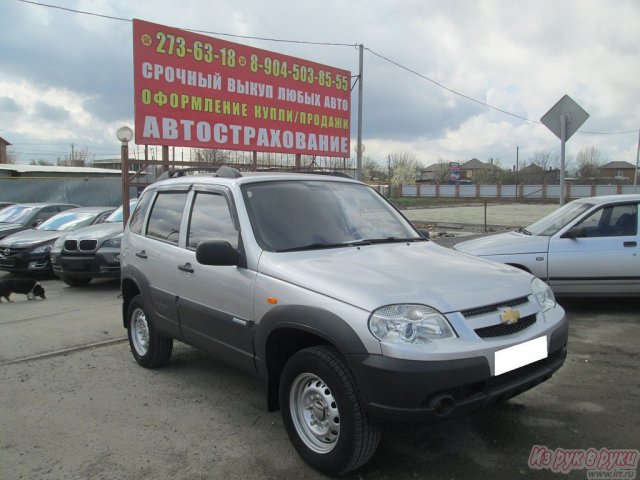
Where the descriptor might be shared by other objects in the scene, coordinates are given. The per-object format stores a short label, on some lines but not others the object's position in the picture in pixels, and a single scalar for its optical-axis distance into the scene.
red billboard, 10.75
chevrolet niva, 2.67
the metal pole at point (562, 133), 8.92
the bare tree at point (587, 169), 79.19
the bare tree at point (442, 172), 103.50
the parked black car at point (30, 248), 10.48
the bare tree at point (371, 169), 82.28
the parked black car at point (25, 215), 12.78
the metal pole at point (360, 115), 18.47
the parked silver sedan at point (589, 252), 6.38
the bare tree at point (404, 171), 96.31
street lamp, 9.91
